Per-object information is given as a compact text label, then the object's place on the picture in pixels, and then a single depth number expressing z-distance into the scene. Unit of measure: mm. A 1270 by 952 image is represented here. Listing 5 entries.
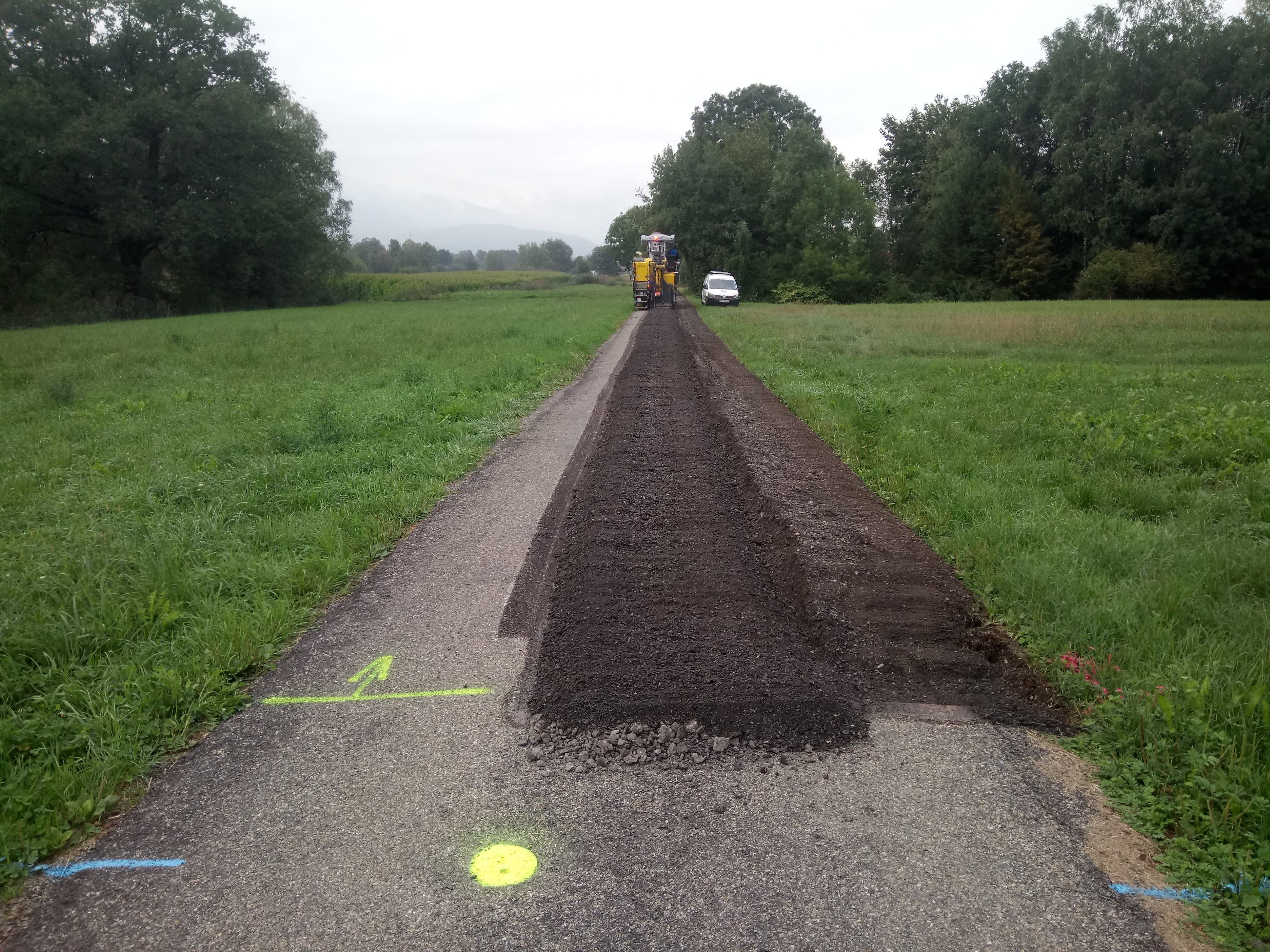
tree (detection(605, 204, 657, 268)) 80438
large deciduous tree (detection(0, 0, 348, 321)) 35594
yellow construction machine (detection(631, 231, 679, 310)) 39906
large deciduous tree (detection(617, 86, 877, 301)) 56094
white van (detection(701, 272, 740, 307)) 41875
